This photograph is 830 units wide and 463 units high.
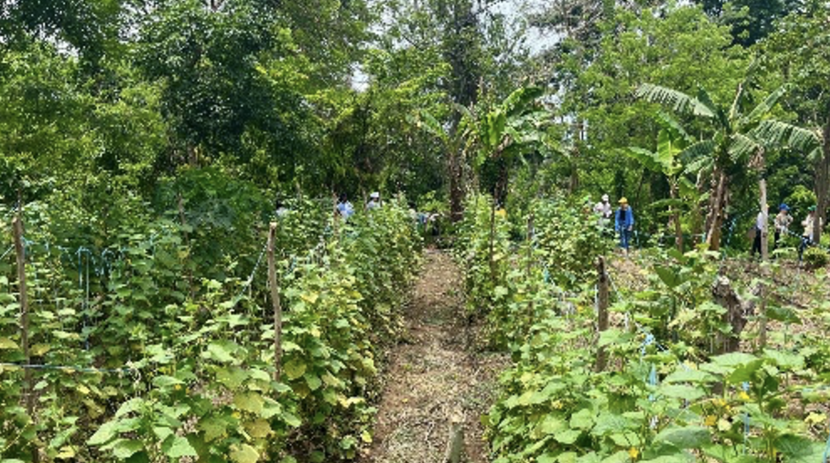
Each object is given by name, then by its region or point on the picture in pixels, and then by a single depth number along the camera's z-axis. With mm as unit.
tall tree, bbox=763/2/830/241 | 14578
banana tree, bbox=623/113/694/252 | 12234
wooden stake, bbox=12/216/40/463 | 3893
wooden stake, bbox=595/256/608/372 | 3769
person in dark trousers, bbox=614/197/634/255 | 15718
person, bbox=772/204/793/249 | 15736
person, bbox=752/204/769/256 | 16900
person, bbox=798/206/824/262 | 16519
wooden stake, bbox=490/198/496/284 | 8508
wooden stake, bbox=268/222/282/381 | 4371
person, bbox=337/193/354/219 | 13120
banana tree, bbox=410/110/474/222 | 15745
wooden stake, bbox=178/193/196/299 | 6394
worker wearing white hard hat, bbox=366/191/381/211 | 12406
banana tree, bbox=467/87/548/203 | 11148
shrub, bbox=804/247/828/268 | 14930
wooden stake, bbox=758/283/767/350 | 5184
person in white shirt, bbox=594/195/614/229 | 16875
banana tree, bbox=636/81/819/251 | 11602
